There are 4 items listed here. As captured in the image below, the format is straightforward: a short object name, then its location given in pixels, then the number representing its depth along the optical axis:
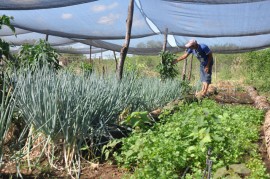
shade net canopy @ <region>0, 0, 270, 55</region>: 6.48
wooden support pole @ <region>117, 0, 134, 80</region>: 4.64
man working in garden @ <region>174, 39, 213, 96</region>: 5.89
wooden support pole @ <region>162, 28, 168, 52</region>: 7.66
